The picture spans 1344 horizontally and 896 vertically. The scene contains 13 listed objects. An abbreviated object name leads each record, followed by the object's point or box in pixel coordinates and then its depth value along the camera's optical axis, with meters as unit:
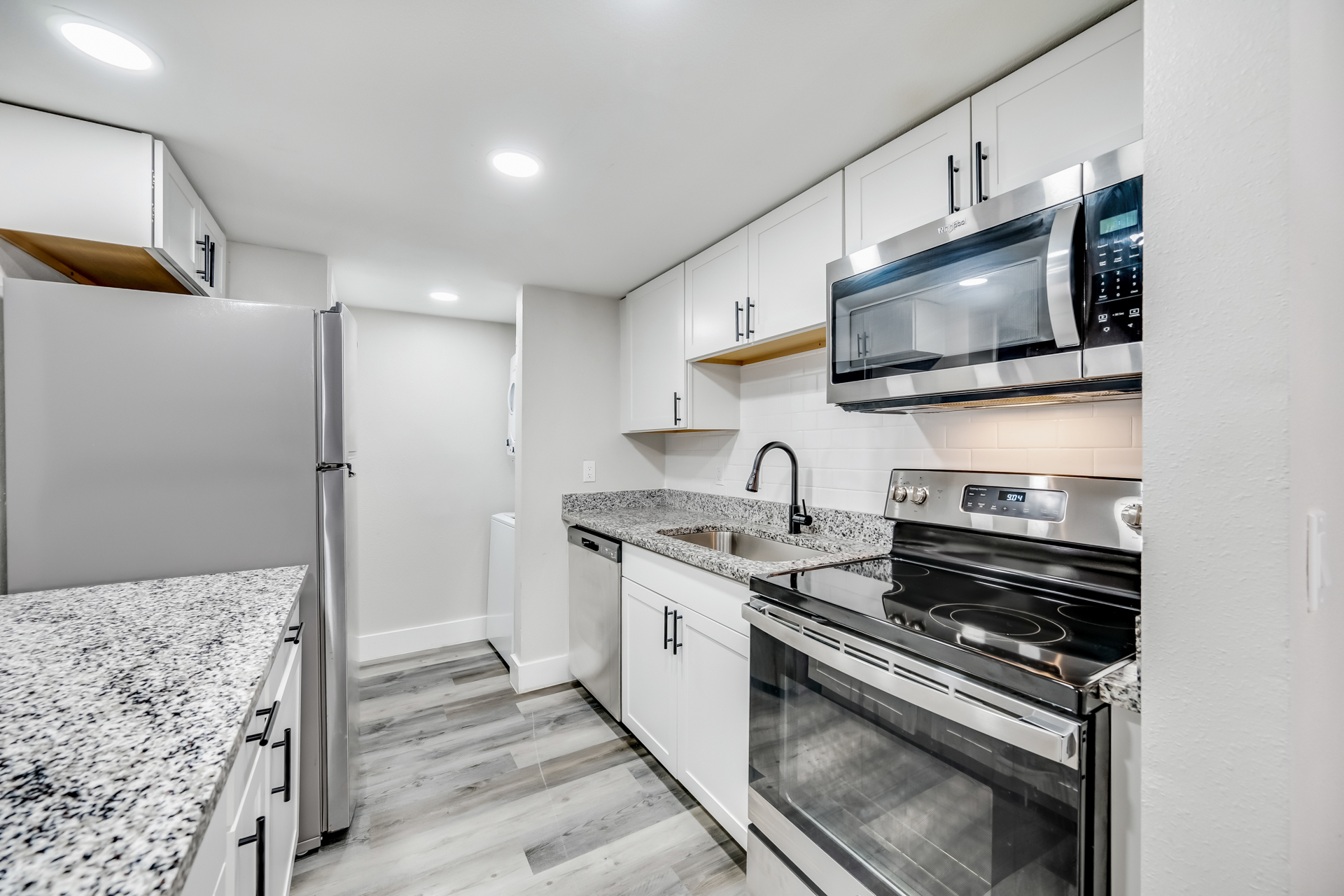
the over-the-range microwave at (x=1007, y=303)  1.03
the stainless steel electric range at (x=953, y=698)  0.86
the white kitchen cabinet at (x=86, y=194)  1.41
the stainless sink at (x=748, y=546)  2.19
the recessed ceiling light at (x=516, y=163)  1.70
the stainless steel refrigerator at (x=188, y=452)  1.40
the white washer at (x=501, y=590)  3.23
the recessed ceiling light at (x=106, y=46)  1.18
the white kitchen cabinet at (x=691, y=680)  1.70
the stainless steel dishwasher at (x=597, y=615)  2.50
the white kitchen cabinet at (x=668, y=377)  2.61
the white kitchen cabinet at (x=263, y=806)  0.72
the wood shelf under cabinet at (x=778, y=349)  2.07
